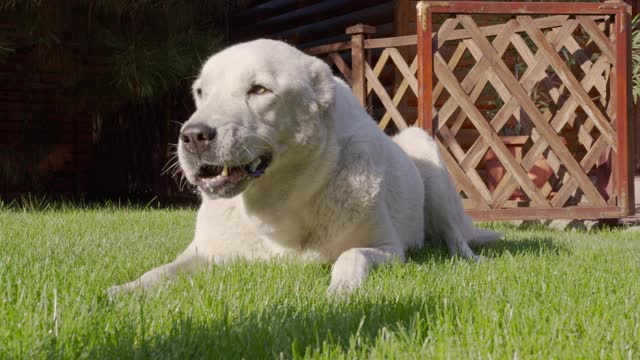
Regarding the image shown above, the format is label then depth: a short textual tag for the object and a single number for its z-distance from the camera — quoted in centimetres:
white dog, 248
